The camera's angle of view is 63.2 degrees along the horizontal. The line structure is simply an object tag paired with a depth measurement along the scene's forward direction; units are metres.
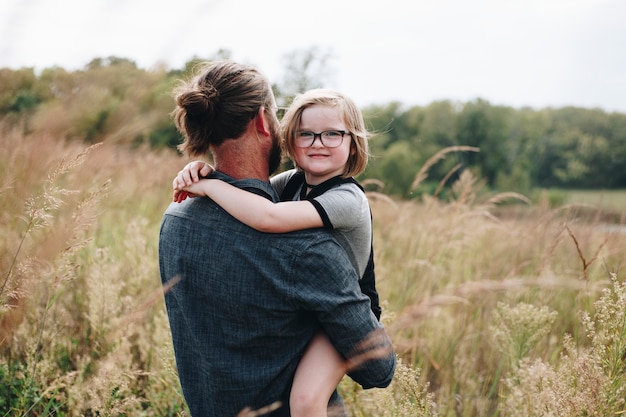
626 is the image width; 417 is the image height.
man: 1.53
